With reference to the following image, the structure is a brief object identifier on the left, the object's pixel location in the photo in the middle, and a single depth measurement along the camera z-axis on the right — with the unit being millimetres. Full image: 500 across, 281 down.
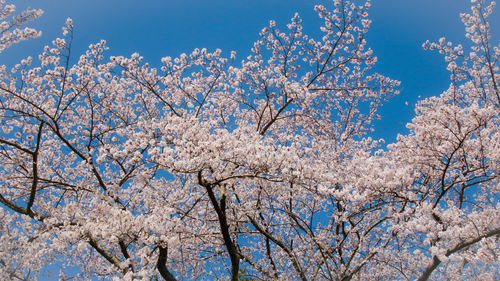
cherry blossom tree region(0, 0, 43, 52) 7217
